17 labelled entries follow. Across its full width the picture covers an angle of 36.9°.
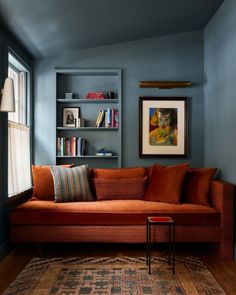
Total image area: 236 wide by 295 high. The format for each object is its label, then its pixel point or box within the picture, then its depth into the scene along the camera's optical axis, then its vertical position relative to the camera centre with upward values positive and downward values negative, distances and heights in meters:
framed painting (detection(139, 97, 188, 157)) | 4.90 +0.23
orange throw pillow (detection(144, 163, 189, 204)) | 4.05 -0.49
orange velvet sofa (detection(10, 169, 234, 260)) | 3.70 -0.87
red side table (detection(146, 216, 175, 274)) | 3.29 -0.75
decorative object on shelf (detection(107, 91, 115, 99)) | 4.92 +0.66
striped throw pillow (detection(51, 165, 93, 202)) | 4.09 -0.50
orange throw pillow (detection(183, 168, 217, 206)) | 4.01 -0.50
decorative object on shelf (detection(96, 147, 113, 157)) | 4.87 -0.14
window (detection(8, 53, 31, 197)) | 4.04 +0.09
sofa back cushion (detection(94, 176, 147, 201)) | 4.32 -0.56
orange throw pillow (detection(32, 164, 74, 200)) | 4.28 -0.51
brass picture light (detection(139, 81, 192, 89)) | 4.82 +0.80
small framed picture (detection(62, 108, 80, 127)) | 4.96 +0.37
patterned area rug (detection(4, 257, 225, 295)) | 2.82 -1.18
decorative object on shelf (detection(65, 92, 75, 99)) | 4.91 +0.66
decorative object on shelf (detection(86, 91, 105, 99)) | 4.88 +0.65
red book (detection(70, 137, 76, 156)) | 4.89 -0.05
